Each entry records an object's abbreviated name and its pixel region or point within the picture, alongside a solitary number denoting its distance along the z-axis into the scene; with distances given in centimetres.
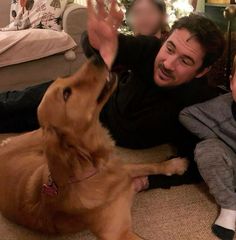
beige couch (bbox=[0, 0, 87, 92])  290
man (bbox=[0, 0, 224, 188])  177
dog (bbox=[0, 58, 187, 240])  123
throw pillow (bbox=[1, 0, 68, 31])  313
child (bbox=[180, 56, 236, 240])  152
